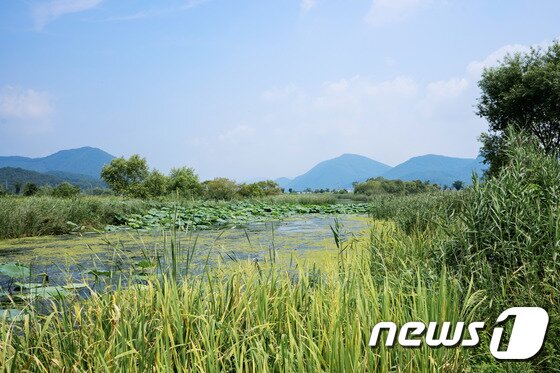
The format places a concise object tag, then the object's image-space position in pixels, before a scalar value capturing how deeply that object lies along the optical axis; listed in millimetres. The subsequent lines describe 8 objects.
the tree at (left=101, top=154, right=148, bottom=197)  46375
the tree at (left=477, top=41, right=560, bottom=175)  22359
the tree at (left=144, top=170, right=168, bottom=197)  41906
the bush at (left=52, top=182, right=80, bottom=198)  35594
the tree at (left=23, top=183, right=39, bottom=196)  61644
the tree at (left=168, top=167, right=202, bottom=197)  46062
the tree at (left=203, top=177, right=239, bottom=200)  46319
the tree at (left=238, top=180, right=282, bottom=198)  51344
